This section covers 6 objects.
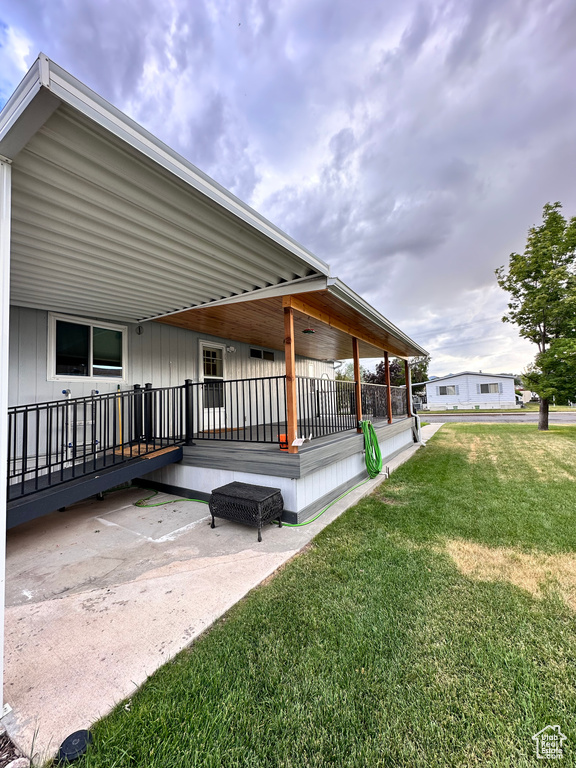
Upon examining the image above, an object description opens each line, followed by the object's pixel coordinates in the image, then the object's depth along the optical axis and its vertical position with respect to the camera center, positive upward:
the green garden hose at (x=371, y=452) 5.95 -1.08
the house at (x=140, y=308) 1.88 +1.46
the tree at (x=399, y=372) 31.02 +2.70
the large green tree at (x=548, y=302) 11.64 +3.56
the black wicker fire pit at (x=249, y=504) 3.47 -1.22
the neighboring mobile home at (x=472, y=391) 27.91 +0.21
